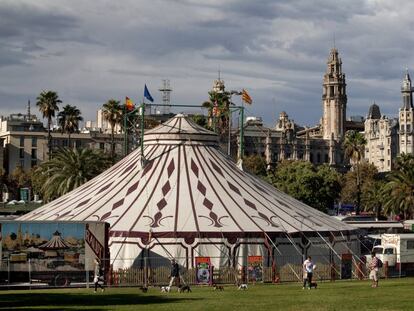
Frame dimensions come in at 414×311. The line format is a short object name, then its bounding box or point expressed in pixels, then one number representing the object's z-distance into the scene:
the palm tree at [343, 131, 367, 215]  111.00
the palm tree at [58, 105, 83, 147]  101.31
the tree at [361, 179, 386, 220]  111.19
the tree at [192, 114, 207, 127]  118.00
